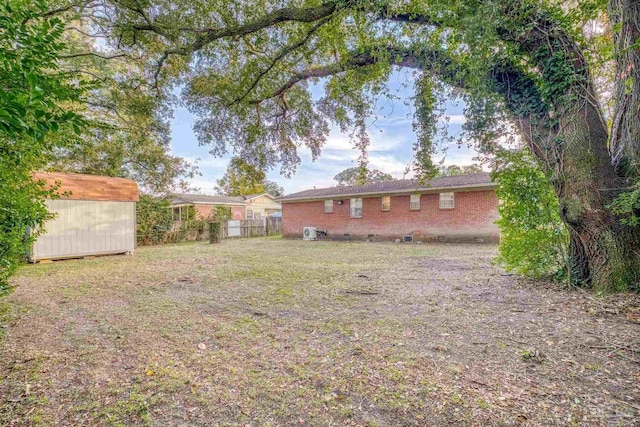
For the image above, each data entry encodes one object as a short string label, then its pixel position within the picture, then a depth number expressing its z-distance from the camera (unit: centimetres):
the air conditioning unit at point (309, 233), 1783
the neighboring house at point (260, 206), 2899
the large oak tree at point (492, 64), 434
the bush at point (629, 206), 395
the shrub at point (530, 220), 536
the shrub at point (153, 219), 1510
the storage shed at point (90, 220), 948
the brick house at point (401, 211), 1337
